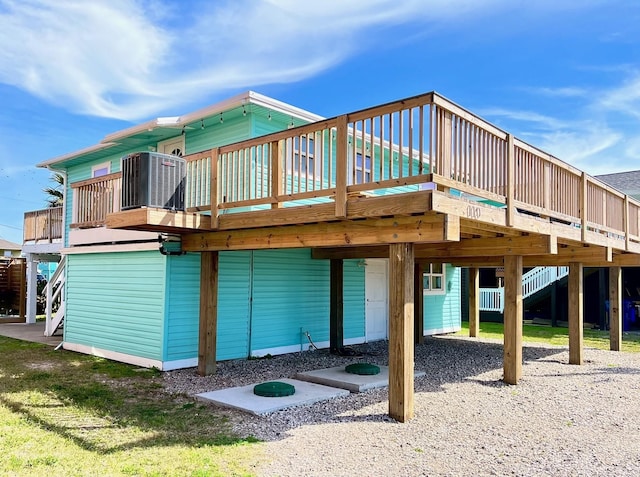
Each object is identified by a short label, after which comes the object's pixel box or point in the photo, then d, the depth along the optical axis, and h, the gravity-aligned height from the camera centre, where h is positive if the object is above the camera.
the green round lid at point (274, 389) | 6.53 -1.64
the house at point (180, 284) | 8.81 -0.38
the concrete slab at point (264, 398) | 6.04 -1.72
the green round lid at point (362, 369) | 7.97 -1.66
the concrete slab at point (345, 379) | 7.23 -1.71
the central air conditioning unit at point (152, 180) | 6.76 +1.17
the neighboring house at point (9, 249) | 29.94 +0.88
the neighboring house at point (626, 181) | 19.80 +3.77
